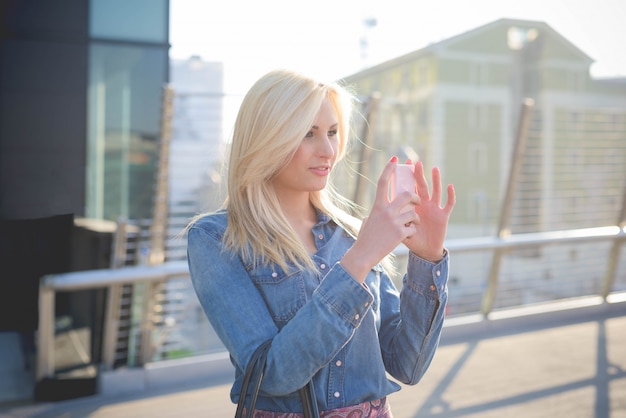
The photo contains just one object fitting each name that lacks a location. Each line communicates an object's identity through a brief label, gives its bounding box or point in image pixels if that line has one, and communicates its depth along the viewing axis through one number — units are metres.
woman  1.53
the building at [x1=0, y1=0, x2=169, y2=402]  6.75
